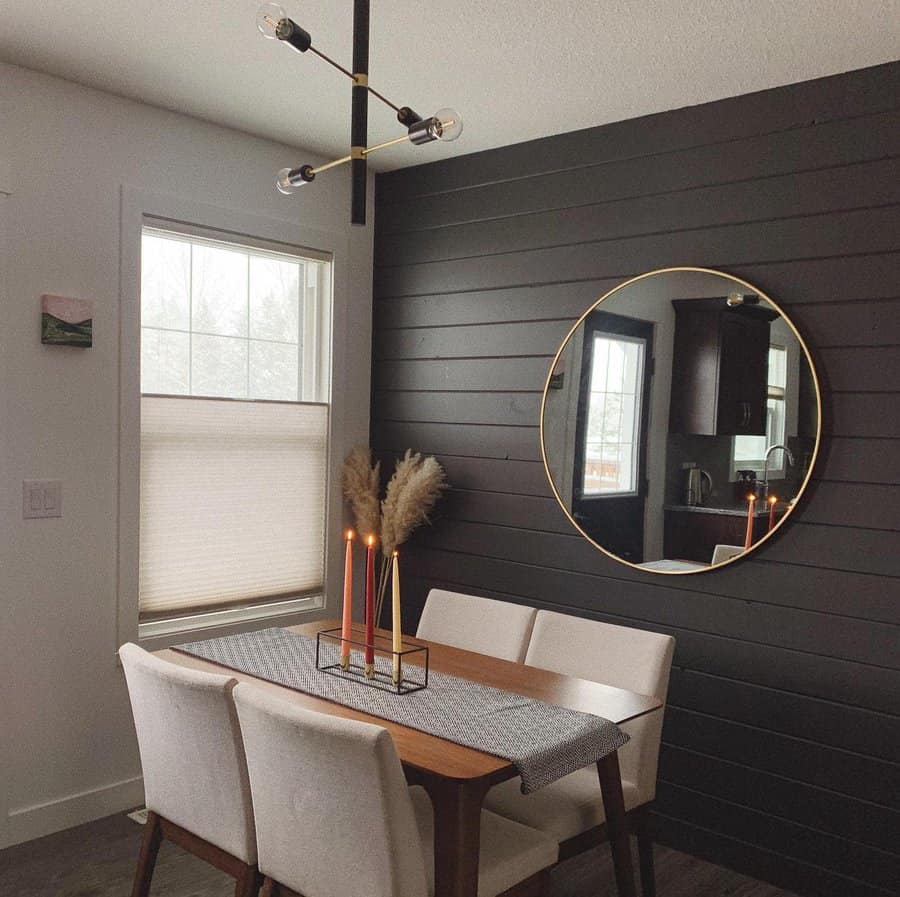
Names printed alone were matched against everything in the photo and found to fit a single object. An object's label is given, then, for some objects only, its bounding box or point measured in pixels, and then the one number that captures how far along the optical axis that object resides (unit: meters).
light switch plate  2.94
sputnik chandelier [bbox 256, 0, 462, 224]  1.89
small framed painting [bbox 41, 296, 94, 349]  2.95
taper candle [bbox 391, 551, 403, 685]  2.26
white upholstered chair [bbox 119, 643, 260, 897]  2.04
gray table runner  1.93
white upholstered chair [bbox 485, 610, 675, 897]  2.31
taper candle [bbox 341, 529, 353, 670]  2.36
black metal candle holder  2.34
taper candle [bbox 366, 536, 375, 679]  2.19
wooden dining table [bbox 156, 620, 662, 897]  1.82
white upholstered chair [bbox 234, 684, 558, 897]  1.74
